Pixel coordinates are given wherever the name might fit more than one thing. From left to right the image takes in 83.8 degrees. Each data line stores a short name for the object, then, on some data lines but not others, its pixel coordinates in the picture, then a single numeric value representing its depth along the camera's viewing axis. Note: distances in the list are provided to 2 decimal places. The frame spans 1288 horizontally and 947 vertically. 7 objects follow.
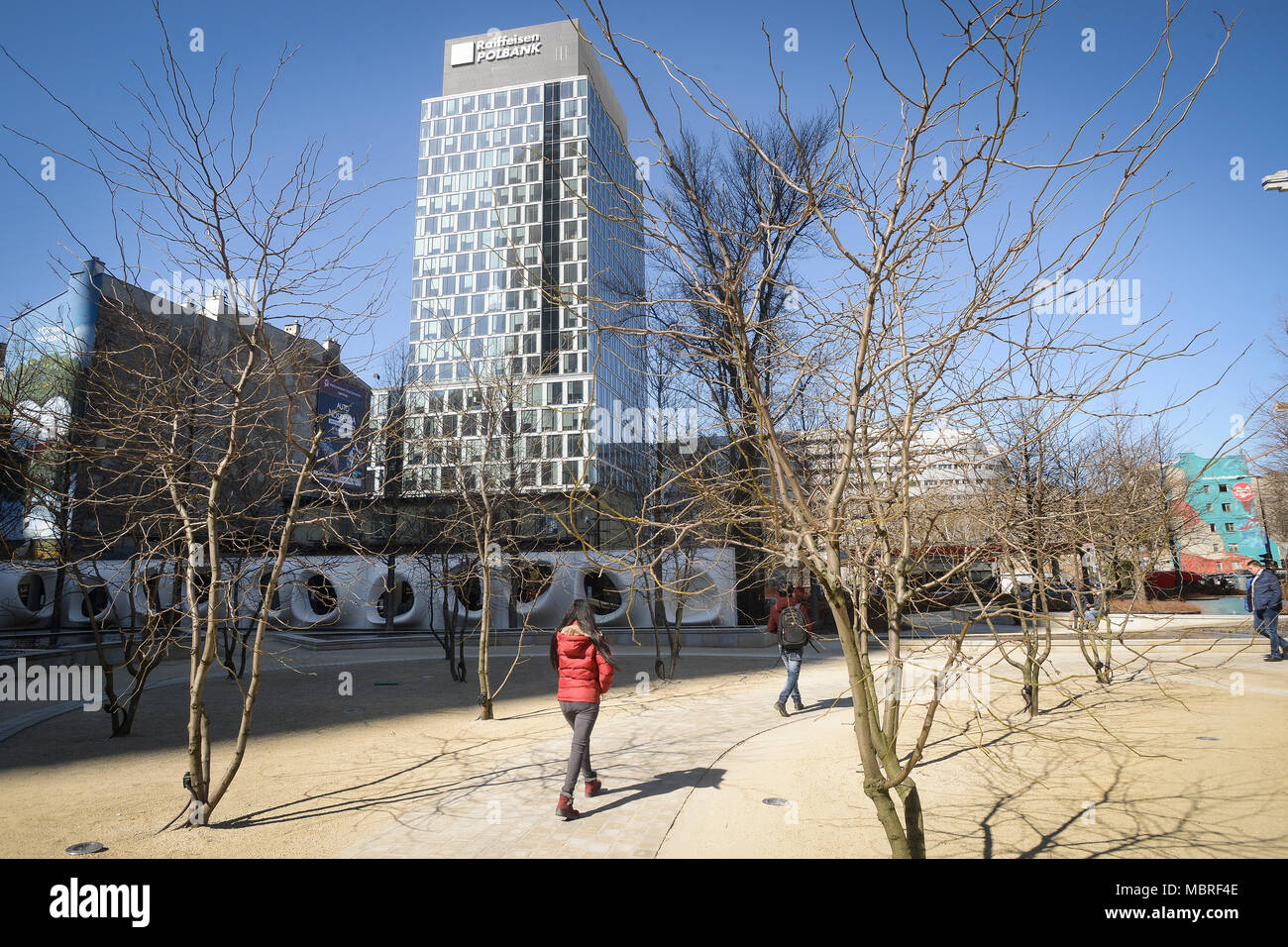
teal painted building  25.38
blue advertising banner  26.03
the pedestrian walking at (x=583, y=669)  5.68
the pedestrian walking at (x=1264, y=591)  12.16
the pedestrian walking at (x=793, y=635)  9.38
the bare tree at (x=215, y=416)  4.66
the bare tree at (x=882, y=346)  2.45
